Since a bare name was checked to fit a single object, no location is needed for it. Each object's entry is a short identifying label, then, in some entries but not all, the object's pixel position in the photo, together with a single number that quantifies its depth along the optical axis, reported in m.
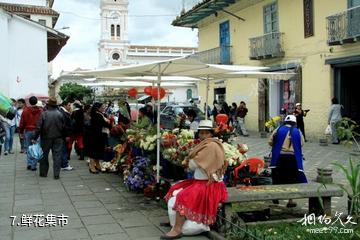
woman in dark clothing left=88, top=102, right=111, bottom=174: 11.06
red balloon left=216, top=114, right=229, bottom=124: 8.27
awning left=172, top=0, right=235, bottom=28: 25.14
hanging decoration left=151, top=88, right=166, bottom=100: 9.67
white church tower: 79.00
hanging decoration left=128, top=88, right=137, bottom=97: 15.80
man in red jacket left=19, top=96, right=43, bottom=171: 12.17
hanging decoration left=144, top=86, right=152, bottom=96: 10.41
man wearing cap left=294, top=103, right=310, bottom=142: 16.95
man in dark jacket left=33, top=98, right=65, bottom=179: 10.35
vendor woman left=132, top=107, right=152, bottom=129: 10.19
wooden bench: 6.05
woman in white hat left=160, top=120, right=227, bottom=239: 5.95
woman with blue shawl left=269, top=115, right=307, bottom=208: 7.45
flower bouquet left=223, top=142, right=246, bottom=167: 7.45
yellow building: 17.30
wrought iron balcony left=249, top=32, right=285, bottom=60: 20.91
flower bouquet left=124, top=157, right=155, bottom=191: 8.58
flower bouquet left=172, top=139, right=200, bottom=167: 7.56
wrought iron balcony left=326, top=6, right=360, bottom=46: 15.97
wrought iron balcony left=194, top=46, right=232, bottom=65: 25.95
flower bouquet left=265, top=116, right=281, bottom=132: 9.30
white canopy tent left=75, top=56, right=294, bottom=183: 7.41
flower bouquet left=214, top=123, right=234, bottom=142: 7.95
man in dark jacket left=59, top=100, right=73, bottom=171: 10.94
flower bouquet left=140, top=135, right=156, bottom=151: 8.68
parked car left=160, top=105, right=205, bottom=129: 20.55
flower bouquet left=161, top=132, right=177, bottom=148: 8.23
